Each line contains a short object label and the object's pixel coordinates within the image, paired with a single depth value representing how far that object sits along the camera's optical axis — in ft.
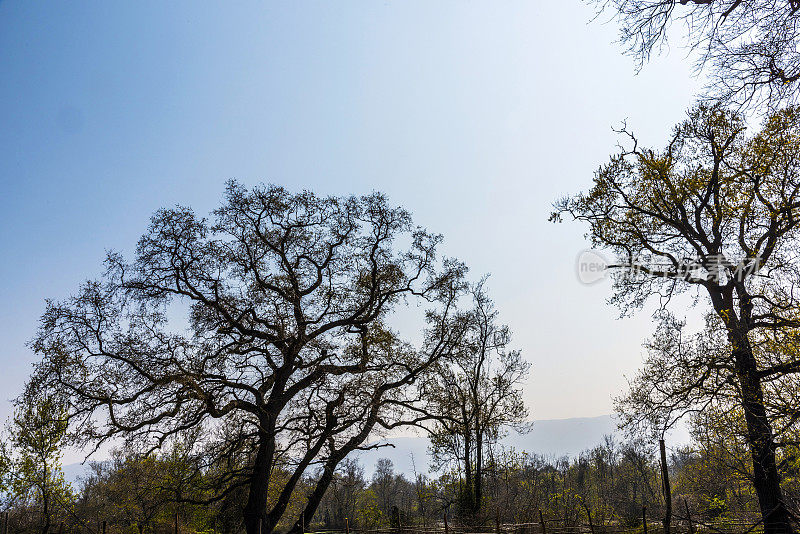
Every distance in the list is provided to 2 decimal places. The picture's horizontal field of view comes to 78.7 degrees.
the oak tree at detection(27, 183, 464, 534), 41.50
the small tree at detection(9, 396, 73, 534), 58.95
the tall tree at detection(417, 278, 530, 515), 55.52
